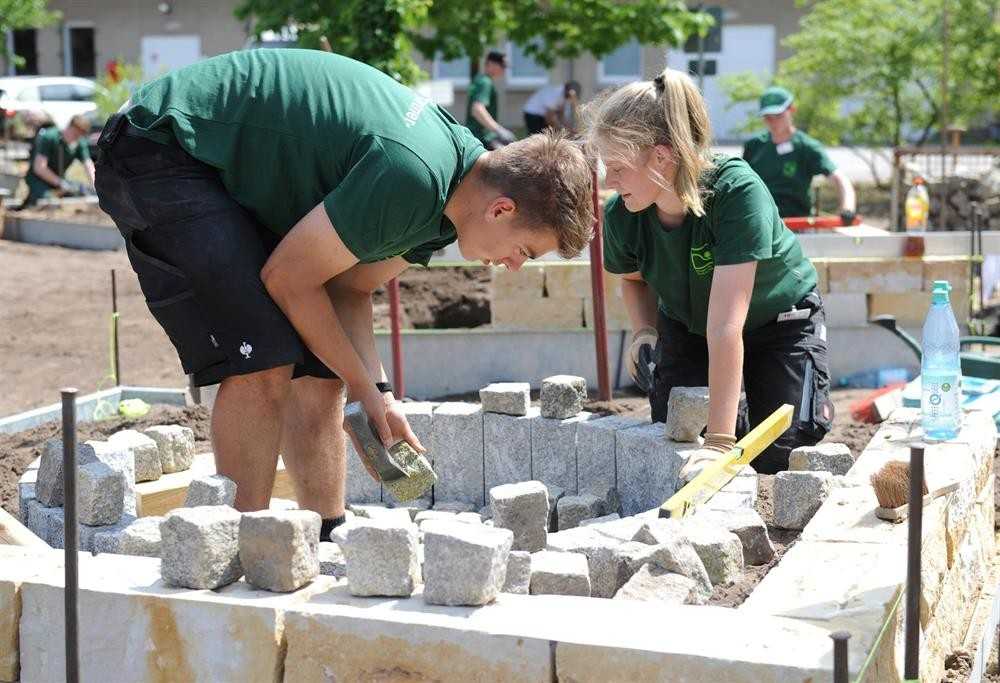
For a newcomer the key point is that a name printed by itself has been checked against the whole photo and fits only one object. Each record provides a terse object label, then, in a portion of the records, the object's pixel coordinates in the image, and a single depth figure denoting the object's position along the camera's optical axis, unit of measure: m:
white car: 24.70
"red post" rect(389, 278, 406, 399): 6.26
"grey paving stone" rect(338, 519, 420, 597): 2.68
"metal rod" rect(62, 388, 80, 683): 2.31
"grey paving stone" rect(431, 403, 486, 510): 4.86
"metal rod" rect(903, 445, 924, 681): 2.29
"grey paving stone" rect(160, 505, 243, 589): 2.74
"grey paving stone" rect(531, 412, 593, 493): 4.71
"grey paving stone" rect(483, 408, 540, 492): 4.79
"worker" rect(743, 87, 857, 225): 8.37
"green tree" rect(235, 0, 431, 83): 11.20
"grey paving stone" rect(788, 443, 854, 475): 4.07
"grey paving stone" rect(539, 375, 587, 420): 4.69
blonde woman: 3.74
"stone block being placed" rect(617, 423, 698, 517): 4.21
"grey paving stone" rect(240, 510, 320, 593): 2.71
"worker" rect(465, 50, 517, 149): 11.94
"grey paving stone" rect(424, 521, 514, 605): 2.58
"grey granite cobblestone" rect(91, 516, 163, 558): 3.41
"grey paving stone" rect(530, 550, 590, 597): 3.01
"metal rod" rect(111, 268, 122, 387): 6.37
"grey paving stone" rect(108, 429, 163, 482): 4.37
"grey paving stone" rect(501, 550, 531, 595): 2.90
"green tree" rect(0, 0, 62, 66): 25.68
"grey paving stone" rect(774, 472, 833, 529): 3.74
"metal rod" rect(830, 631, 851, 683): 1.98
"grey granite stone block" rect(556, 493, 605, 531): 4.37
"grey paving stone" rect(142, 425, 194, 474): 4.53
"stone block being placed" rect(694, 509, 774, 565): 3.47
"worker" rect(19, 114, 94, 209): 15.01
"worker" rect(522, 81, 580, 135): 14.98
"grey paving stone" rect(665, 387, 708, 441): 4.16
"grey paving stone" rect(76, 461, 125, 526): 3.52
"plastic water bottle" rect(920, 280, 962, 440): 3.73
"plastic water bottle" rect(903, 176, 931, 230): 8.09
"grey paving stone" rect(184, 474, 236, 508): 3.33
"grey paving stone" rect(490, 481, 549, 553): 3.73
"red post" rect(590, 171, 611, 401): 5.69
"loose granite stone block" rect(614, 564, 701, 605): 2.87
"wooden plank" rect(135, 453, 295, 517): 4.28
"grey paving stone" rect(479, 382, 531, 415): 4.79
